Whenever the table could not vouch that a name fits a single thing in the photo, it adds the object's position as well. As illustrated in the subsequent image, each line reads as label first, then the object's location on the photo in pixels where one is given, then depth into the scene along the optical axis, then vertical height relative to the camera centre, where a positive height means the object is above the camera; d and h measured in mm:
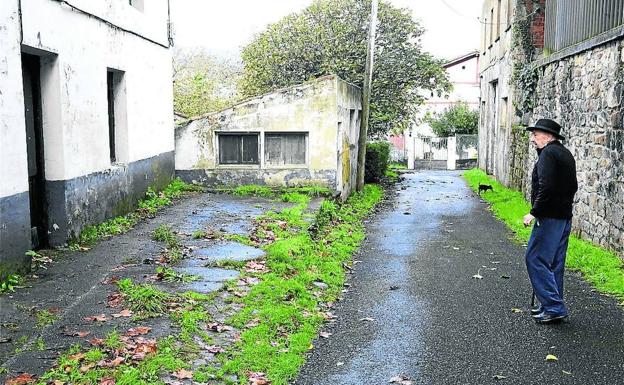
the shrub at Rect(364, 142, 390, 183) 23562 -833
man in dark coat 6316 -777
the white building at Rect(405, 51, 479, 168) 45375 +3942
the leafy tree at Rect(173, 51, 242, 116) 25781 +2647
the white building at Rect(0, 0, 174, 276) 7039 +375
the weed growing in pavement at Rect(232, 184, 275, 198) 14680 -1149
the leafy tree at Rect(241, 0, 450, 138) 24953 +3341
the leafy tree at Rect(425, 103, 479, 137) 36844 +1022
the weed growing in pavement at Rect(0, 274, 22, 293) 6605 -1485
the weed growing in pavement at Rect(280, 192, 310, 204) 13680 -1226
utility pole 18641 +1177
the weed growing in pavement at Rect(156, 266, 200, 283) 7273 -1539
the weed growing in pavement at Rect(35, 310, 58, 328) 5660 -1585
